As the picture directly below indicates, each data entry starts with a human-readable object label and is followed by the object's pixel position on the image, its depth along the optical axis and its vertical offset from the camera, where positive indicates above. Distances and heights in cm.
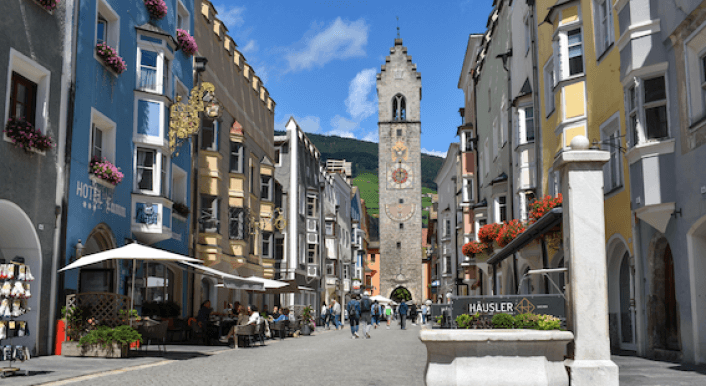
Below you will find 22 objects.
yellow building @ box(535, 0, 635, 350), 1717 +494
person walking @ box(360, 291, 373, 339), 2797 -84
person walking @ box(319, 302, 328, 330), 4370 -137
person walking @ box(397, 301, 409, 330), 4082 -118
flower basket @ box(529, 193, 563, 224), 1917 +232
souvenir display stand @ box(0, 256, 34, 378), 1126 -18
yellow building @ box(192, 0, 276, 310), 2880 +559
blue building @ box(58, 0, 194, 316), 1767 +412
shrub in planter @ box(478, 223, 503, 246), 2689 +225
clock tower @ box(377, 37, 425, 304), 8569 +1225
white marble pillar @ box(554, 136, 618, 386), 757 +33
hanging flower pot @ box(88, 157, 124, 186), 1836 +315
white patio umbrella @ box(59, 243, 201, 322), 1546 +81
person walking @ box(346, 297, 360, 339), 2846 -90
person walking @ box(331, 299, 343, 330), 4008 -115
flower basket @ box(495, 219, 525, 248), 2314 +198
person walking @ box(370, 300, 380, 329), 3818 -114
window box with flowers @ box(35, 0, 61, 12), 1582 +638
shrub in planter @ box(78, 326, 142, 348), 1548 -96
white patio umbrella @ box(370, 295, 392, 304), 5895 -61
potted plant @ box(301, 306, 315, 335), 3316 -136
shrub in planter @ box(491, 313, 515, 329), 1158 -46
